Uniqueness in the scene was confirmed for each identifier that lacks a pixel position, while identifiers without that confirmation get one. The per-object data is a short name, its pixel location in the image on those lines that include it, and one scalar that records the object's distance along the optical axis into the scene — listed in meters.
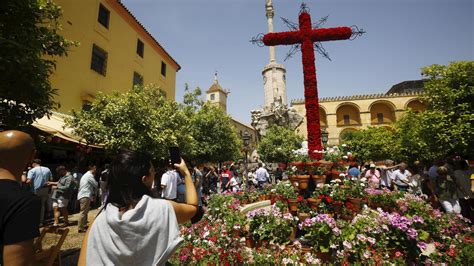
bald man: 1.30
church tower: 60.41
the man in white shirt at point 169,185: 6.80
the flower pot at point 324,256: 3.64
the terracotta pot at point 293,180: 6.39
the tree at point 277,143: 25.56
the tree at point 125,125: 10.64
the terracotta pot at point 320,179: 6.18
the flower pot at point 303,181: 6.21
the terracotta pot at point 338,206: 5.20
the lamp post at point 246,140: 12.88
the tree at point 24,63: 3.80
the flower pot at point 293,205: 5.75
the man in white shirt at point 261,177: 12.46
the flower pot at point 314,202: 5.36
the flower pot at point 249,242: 4.50
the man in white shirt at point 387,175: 10.51
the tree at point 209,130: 24.10
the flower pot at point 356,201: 5.28
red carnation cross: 8.70
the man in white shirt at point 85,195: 6.84
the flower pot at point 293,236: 4.63
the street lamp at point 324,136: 14.45
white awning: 9.53
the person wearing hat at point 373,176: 10.26
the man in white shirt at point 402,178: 9.38
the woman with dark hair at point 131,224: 1.35
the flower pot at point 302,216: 5.35
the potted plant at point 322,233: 3.55
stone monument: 28.23
